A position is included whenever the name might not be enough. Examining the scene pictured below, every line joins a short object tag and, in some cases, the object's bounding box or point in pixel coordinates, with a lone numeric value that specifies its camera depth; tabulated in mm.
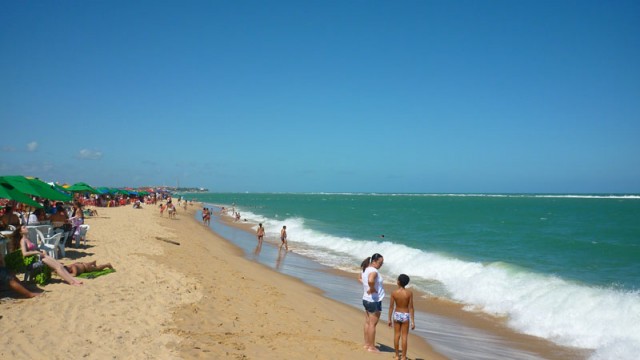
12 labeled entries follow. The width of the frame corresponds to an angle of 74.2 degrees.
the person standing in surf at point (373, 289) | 6242
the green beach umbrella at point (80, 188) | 24616
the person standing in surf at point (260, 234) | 22562
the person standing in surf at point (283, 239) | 21600
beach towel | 8561
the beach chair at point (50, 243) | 9805
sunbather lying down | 8492
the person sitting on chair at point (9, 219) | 9879
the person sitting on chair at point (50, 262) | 7801
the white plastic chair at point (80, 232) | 12270
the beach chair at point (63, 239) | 10733
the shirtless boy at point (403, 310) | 6062
